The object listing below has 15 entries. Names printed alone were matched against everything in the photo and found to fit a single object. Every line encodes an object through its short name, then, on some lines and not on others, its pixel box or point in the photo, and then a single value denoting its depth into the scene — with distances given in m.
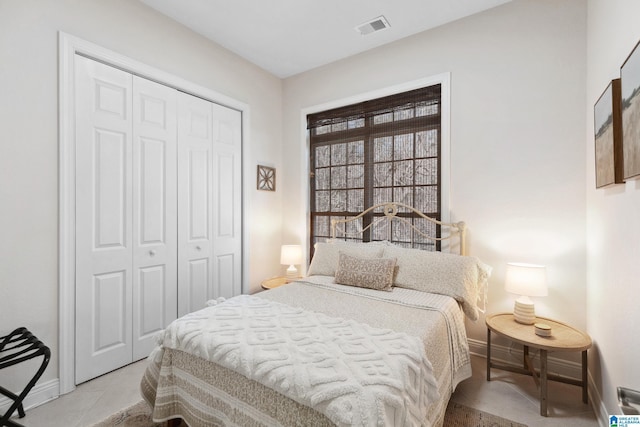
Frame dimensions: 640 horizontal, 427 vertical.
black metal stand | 1.46
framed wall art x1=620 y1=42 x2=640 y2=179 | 1.23
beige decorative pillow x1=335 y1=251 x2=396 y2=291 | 2.37
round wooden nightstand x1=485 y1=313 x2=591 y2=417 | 1.79
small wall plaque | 3.52
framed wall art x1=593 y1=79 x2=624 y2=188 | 1.47
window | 2.86
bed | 1.10
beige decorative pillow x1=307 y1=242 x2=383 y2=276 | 2.71
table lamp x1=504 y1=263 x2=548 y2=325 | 2.05
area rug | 1.72
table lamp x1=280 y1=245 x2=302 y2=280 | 3.36
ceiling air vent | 2.66
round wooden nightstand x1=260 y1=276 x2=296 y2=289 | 3.22
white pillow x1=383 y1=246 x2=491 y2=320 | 2.20
